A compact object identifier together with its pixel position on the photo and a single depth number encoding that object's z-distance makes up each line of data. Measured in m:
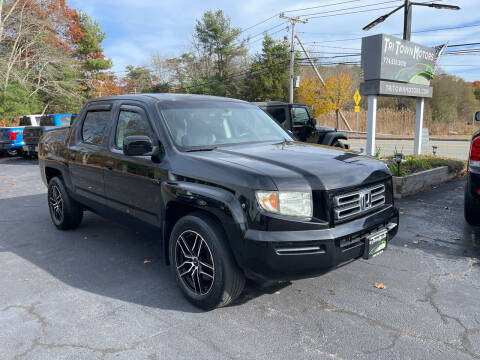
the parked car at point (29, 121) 17.69
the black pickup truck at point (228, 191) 2.87
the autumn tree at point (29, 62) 28.02
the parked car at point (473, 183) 4.67
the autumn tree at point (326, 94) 34.34
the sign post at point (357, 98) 26.77
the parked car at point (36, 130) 13.91
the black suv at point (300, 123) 10.16
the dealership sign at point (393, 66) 10.39
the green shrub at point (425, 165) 8.55
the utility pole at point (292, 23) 32.00
